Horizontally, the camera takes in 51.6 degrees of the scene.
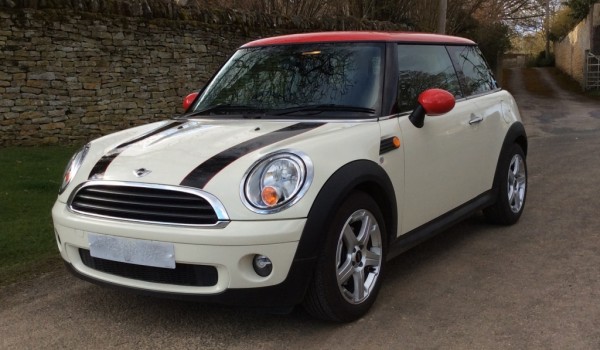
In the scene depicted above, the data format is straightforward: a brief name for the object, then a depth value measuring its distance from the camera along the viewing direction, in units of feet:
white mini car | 10.12
